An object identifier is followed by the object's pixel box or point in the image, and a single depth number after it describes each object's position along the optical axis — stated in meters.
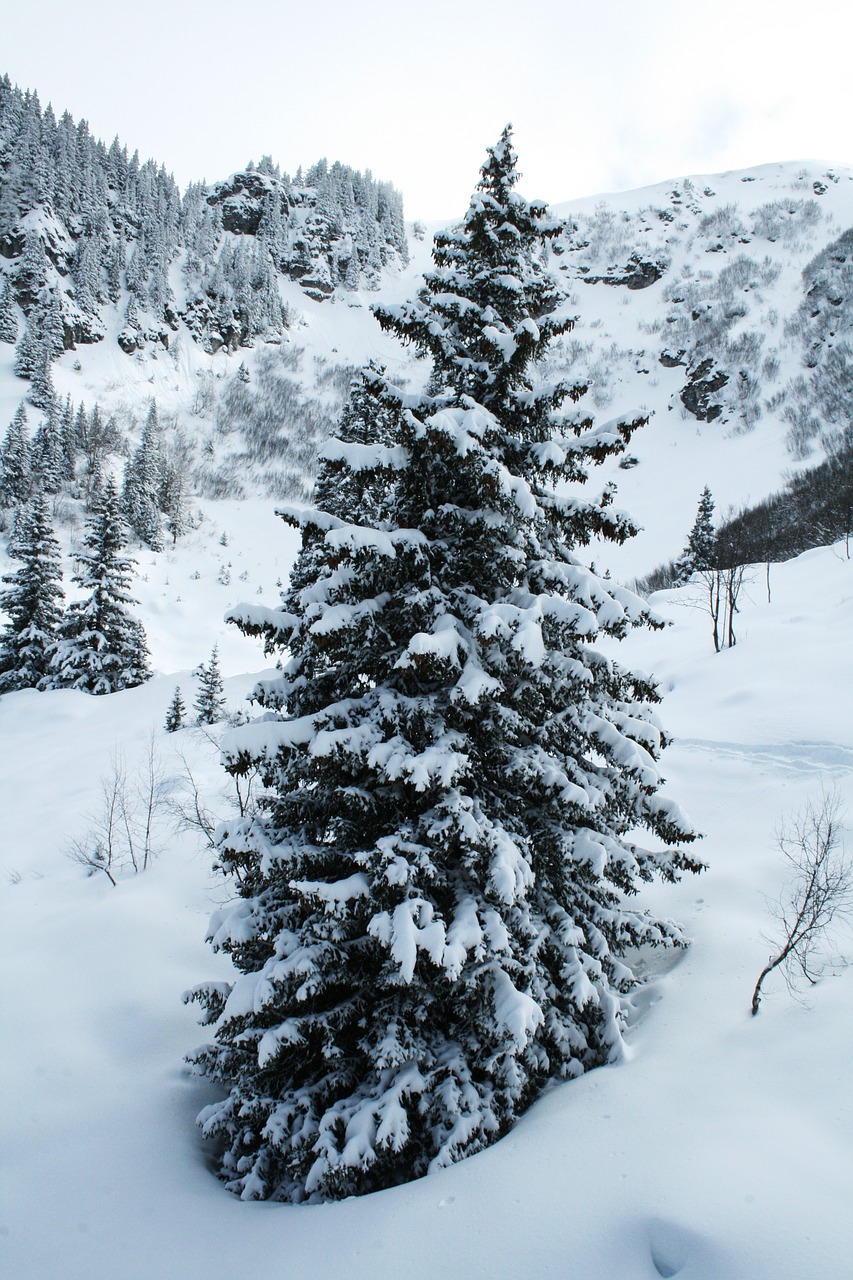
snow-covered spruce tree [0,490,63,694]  30.28
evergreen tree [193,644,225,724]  27.12
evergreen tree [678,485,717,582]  41.84
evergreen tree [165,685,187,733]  25.62
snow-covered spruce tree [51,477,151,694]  29.16
